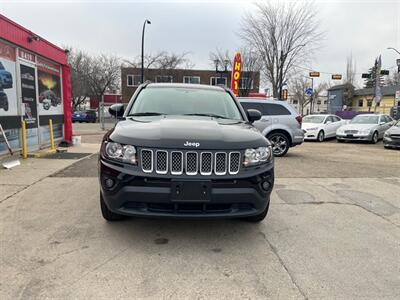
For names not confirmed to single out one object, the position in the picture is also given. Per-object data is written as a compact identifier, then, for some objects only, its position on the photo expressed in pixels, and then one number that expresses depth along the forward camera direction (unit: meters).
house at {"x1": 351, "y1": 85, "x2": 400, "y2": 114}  46.91
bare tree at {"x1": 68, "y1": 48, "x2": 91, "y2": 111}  46.88
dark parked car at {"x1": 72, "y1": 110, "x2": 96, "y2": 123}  40.81
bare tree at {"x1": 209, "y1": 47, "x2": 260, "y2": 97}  31.75
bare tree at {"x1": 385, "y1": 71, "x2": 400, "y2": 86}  64.03
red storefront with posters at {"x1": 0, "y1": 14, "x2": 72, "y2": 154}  8.32
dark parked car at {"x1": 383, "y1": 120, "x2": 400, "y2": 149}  13.34
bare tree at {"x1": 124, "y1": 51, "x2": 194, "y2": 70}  39.94
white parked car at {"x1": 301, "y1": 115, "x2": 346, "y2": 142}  16.72
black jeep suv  3.08
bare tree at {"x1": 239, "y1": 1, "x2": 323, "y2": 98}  26.70
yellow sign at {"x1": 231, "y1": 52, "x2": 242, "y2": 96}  21.55
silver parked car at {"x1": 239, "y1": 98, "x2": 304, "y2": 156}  10.31
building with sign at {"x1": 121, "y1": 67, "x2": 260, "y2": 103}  34.34
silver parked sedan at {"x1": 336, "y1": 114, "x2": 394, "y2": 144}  15.99
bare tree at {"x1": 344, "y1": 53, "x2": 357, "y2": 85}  64.16
